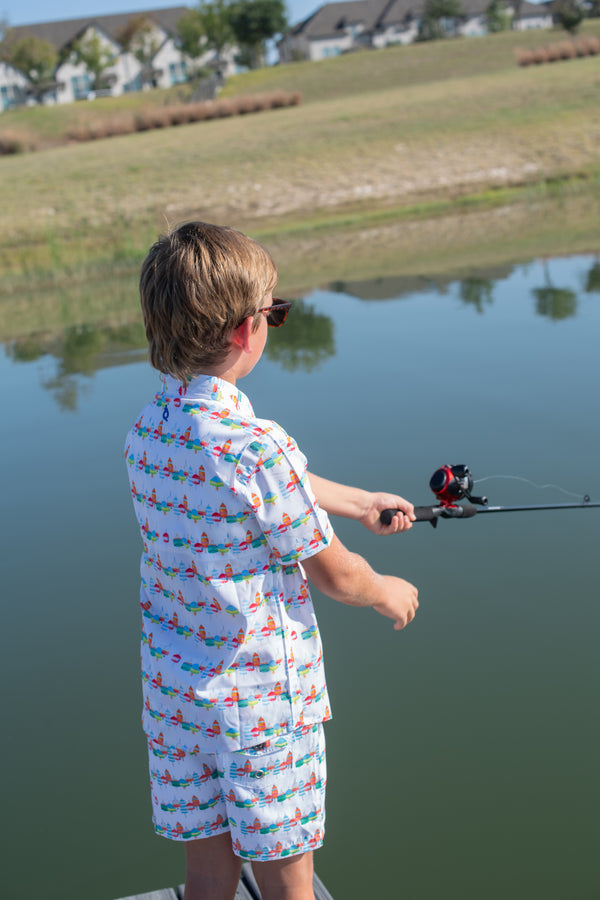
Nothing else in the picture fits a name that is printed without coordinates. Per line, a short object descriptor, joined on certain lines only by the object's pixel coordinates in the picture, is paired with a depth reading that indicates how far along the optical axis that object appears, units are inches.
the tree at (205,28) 2283.5
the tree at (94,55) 2415.1
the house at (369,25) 2773.1
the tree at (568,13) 1461.6
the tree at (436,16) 2328.0
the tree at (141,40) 2486.5
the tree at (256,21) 2247.8
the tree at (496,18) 2373.3
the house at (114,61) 2496.3
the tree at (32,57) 2292.1
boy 59.7
